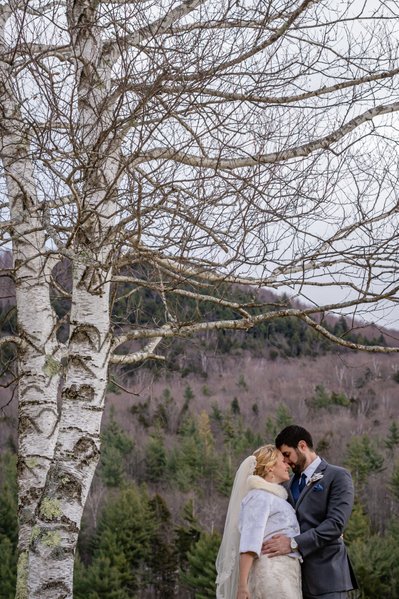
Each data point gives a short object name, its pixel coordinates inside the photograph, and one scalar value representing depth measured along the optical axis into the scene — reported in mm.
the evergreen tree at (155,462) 58375
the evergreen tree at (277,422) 61094
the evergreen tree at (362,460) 50306
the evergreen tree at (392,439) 63719
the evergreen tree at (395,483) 44906
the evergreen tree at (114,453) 54062
